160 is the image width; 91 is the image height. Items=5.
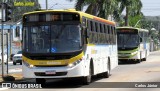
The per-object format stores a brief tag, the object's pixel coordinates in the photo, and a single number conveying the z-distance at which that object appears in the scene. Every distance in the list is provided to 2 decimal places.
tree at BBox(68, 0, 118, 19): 46.59
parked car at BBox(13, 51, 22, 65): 52.38
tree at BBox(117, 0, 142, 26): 56.97
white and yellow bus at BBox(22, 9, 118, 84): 19.41
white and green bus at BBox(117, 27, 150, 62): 42.97
